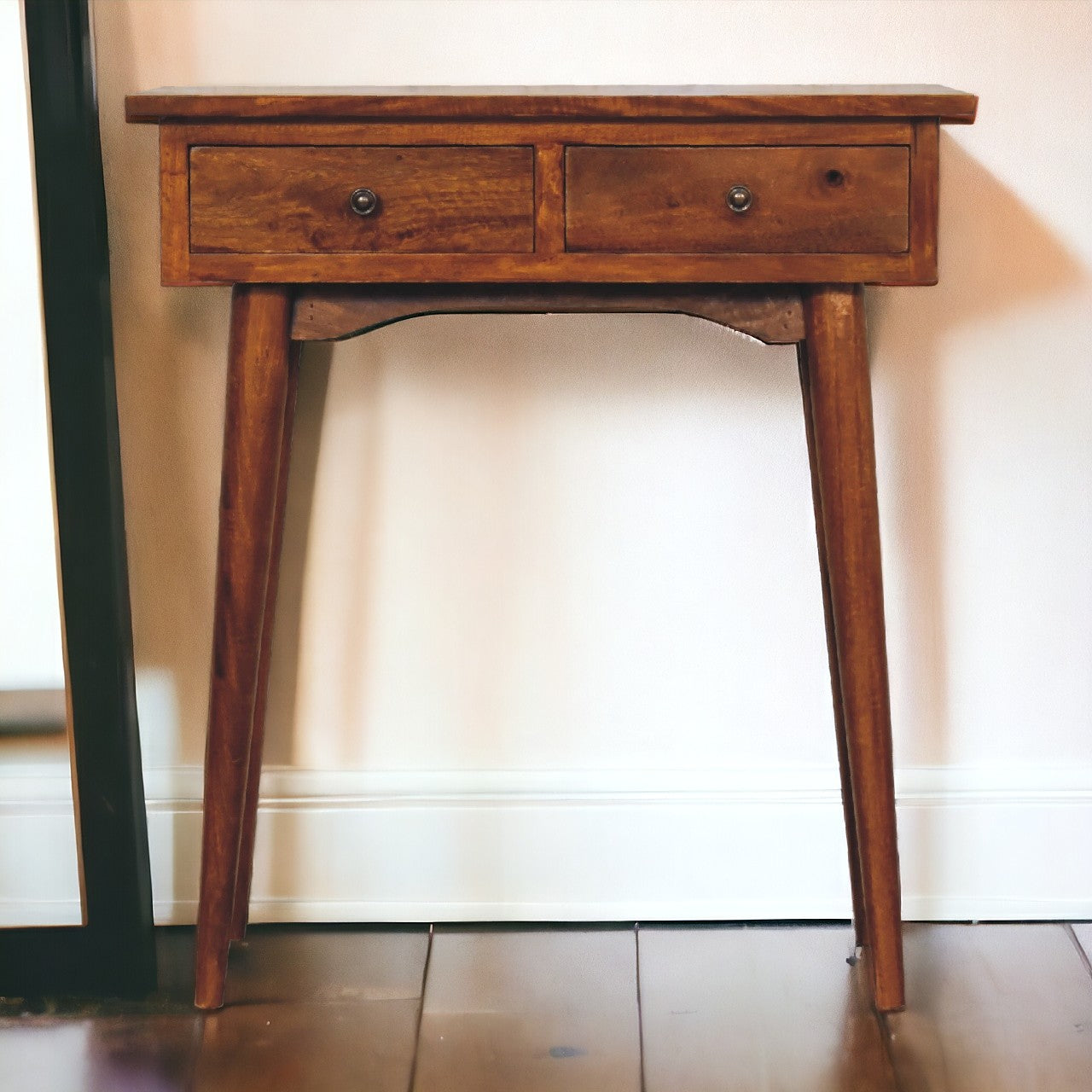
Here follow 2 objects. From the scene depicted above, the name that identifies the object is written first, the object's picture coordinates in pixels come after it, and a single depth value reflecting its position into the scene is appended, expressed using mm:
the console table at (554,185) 2246
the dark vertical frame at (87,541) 2372
